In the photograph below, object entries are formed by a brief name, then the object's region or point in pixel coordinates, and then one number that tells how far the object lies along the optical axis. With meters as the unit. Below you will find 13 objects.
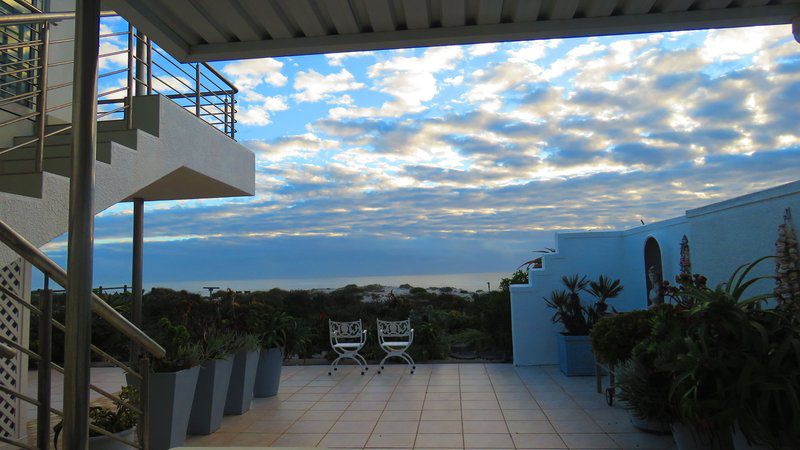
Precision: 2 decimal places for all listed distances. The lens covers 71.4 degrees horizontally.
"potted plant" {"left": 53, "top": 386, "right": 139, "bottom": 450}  3.34
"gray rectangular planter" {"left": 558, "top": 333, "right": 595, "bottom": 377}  7.78
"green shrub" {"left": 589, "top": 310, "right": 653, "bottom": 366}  5.30
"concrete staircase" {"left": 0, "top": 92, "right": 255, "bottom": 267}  3.62
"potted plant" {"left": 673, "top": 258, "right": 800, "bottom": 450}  3.16
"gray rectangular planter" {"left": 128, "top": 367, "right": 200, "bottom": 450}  4.52
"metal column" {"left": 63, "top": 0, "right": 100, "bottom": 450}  1.75
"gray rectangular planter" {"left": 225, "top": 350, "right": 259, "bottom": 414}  6.01
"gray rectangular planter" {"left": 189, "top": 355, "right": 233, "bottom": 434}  5.24
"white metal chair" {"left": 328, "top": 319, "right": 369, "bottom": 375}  8.27
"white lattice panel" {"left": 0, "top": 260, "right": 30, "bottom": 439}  5.17
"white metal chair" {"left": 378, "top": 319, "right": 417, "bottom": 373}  8.39
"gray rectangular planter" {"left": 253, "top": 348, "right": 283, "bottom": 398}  6.91
